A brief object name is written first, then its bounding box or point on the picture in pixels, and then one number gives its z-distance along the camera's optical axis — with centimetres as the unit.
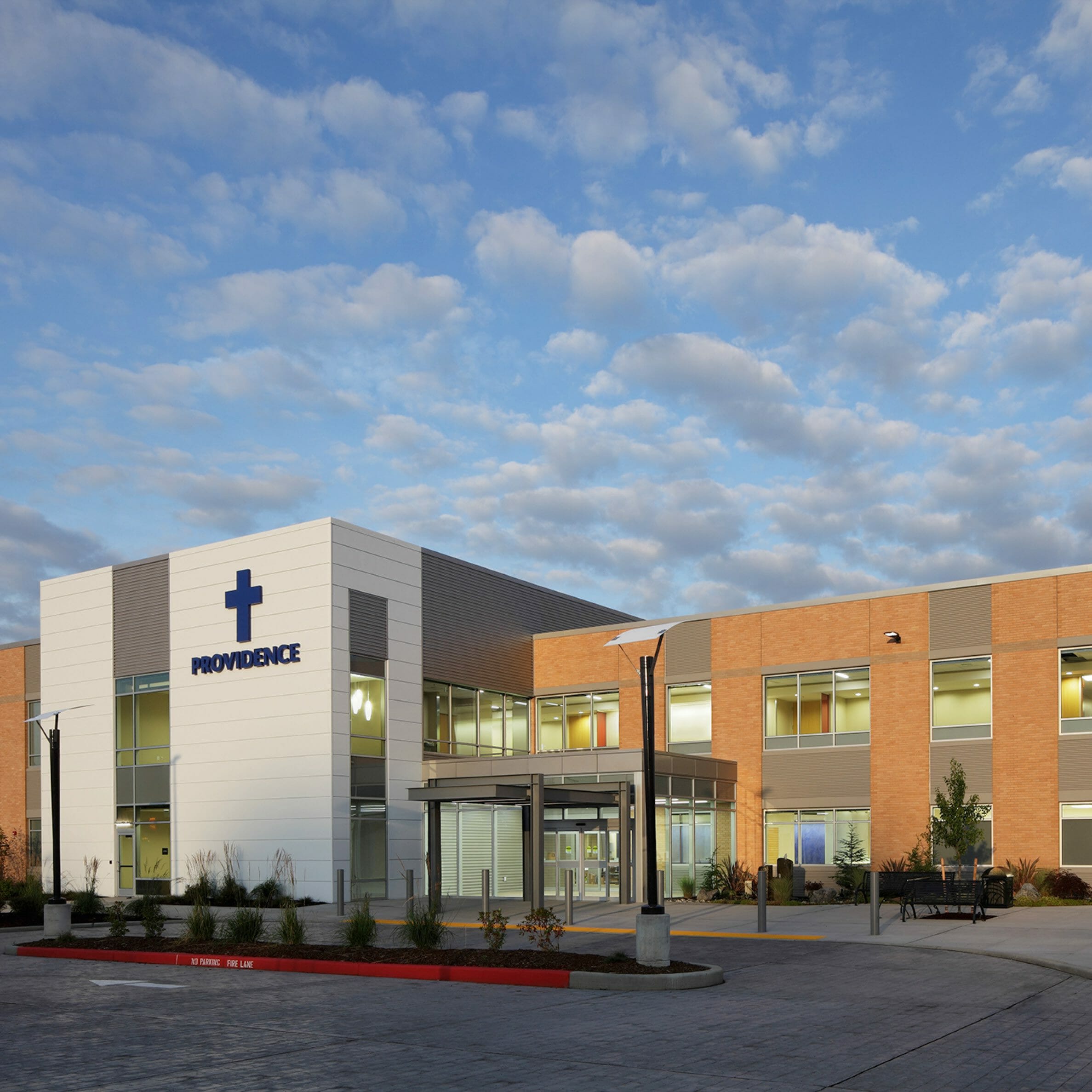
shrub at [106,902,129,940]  2188
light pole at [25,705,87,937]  2270
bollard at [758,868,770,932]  2169
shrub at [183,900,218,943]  2014
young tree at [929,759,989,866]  2842
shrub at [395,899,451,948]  1831
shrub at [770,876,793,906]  2986
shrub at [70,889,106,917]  2847
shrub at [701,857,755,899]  3085
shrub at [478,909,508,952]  1739
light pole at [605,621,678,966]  1586
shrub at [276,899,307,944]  1927
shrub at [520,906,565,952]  1739
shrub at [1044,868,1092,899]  2953
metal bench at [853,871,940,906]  2798
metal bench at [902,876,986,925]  2397
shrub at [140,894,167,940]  2164
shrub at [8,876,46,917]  2759
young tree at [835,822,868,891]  3123
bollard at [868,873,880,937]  2102
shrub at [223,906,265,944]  1984
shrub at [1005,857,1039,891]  3055
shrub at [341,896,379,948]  1852
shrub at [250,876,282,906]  3122
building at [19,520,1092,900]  3173
